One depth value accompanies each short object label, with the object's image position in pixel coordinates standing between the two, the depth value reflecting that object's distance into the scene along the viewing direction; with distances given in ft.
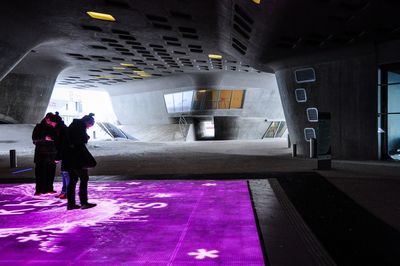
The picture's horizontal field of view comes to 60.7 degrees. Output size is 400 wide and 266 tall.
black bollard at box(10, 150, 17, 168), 51.08
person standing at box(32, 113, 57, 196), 28.22
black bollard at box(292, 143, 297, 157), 62.60
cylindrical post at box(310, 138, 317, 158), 55.26
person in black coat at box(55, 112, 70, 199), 23.80
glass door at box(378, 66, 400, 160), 54.29
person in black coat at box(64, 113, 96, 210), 23.02
